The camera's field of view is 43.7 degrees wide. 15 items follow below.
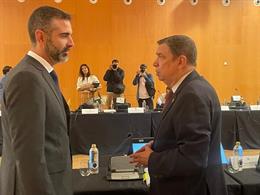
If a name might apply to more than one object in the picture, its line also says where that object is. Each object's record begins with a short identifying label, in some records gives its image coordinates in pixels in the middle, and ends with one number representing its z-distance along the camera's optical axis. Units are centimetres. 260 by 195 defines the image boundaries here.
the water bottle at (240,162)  223
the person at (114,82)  746
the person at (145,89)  731
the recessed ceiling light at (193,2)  911
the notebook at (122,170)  202
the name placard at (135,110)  508
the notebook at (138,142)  233
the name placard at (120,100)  548
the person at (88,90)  566
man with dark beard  126
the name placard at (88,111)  497
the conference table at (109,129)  493
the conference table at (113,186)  186
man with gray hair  141
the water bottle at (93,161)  220
